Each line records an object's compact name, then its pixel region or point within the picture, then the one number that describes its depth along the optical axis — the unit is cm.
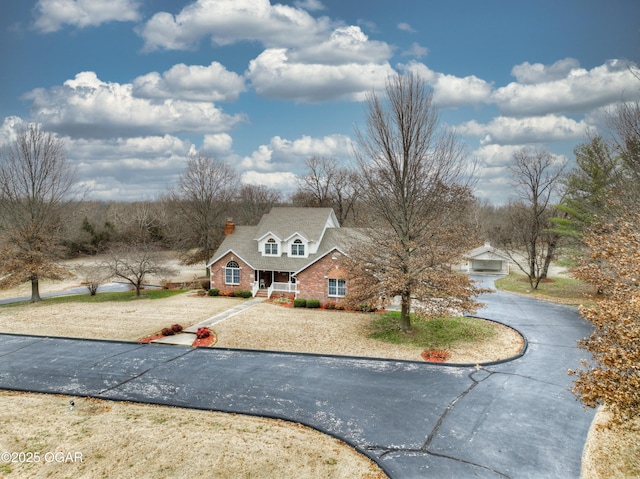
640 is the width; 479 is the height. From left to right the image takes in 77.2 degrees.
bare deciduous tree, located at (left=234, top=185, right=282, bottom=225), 6688
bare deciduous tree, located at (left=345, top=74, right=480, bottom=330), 1859
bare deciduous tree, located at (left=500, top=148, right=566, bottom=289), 3606
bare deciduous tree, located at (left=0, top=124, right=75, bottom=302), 3066
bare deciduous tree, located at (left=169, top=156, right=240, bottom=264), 4216
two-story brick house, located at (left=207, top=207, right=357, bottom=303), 3200
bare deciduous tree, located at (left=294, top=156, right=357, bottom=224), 6178
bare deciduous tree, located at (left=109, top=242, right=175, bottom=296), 3167
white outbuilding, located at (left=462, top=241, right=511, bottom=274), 4531
